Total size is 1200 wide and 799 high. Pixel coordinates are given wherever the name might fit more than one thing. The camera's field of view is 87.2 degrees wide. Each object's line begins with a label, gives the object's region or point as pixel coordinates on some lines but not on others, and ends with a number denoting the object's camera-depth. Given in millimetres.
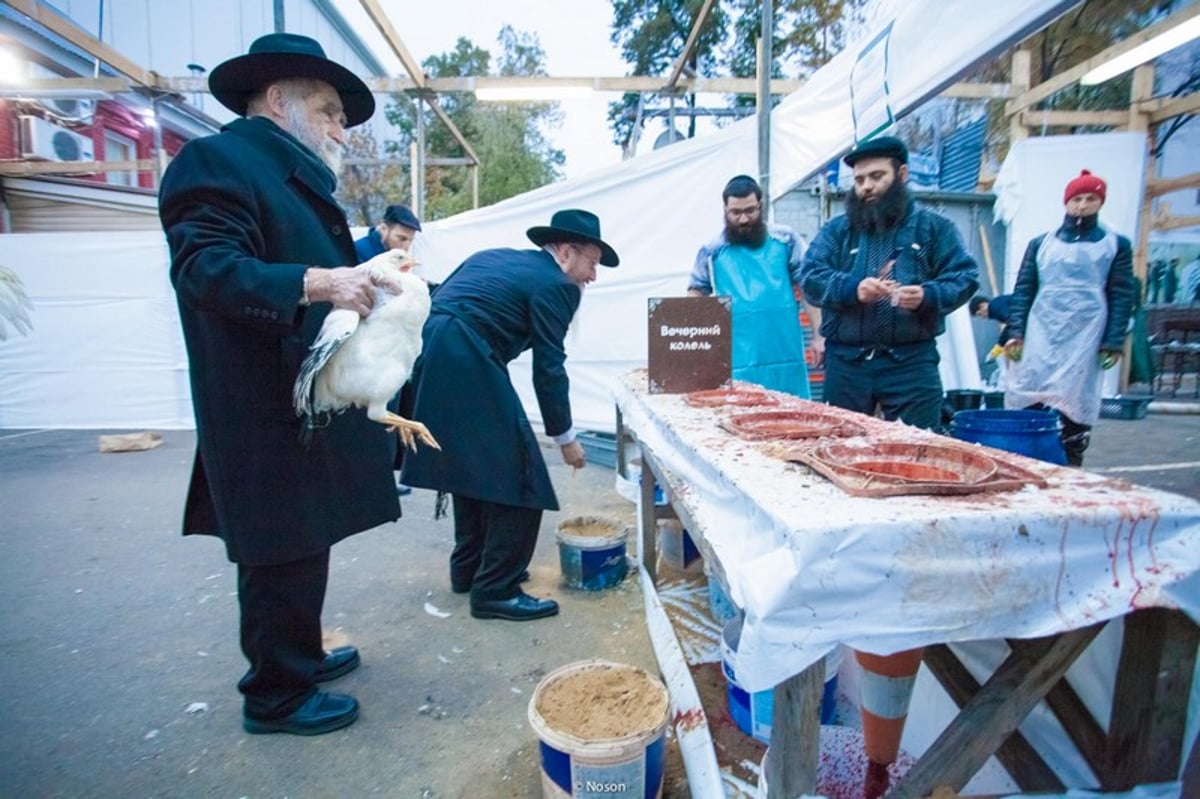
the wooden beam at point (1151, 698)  1138
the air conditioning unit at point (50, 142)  9328
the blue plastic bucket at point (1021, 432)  1861
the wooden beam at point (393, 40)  5444
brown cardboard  2457
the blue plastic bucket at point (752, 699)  1634
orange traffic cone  1275
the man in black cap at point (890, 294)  2537
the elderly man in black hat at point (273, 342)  1547
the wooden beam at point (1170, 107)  6289
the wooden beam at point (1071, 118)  7051
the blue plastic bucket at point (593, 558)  2953
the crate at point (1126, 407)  6641
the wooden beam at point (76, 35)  4969
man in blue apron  3293
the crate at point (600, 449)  5387
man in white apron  3410
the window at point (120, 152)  11586
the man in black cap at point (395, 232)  4477
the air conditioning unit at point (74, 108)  9469
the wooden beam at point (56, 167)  8320
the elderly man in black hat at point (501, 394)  2594
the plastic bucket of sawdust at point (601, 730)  1403
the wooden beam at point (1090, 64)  4846
